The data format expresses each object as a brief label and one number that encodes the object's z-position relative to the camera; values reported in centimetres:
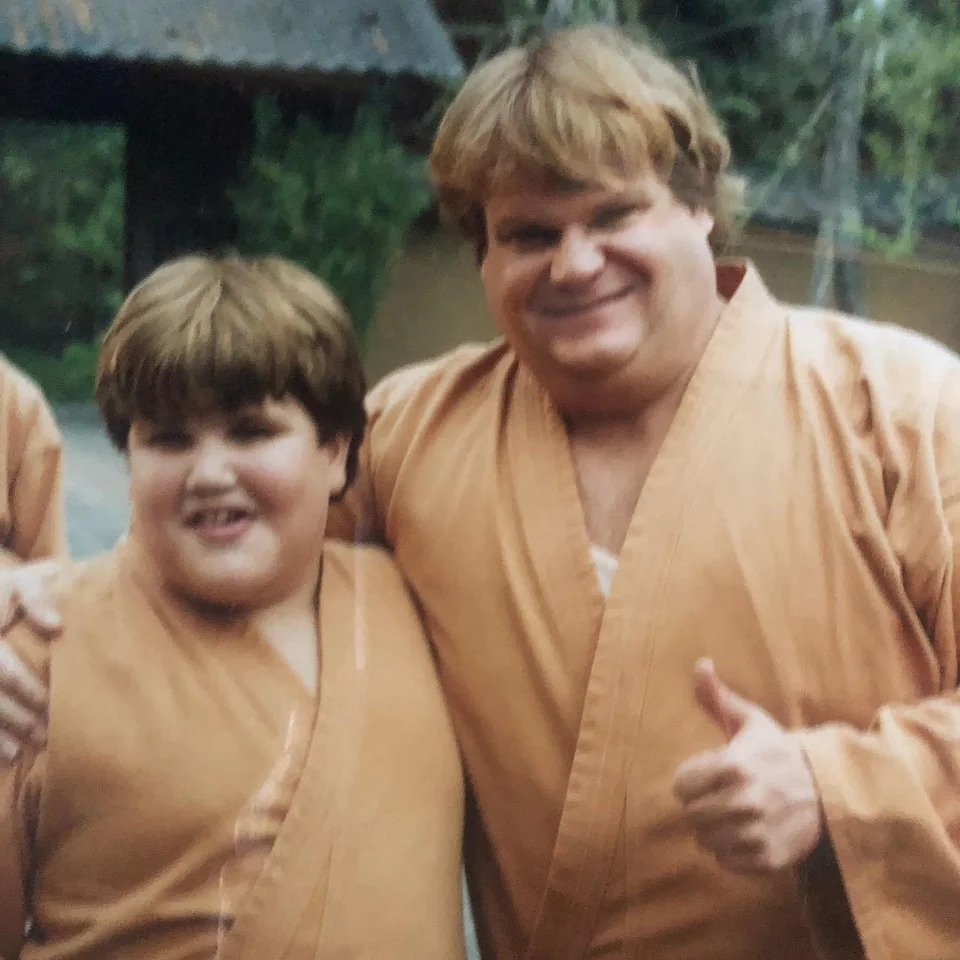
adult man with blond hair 70
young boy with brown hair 69
